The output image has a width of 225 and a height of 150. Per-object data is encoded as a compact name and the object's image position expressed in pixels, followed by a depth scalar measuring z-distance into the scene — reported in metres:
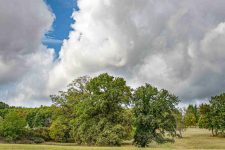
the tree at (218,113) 59.69
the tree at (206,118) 62.44
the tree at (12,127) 50.25
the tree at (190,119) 86.41
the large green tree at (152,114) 32.94
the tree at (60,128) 47.34
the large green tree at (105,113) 33.28
